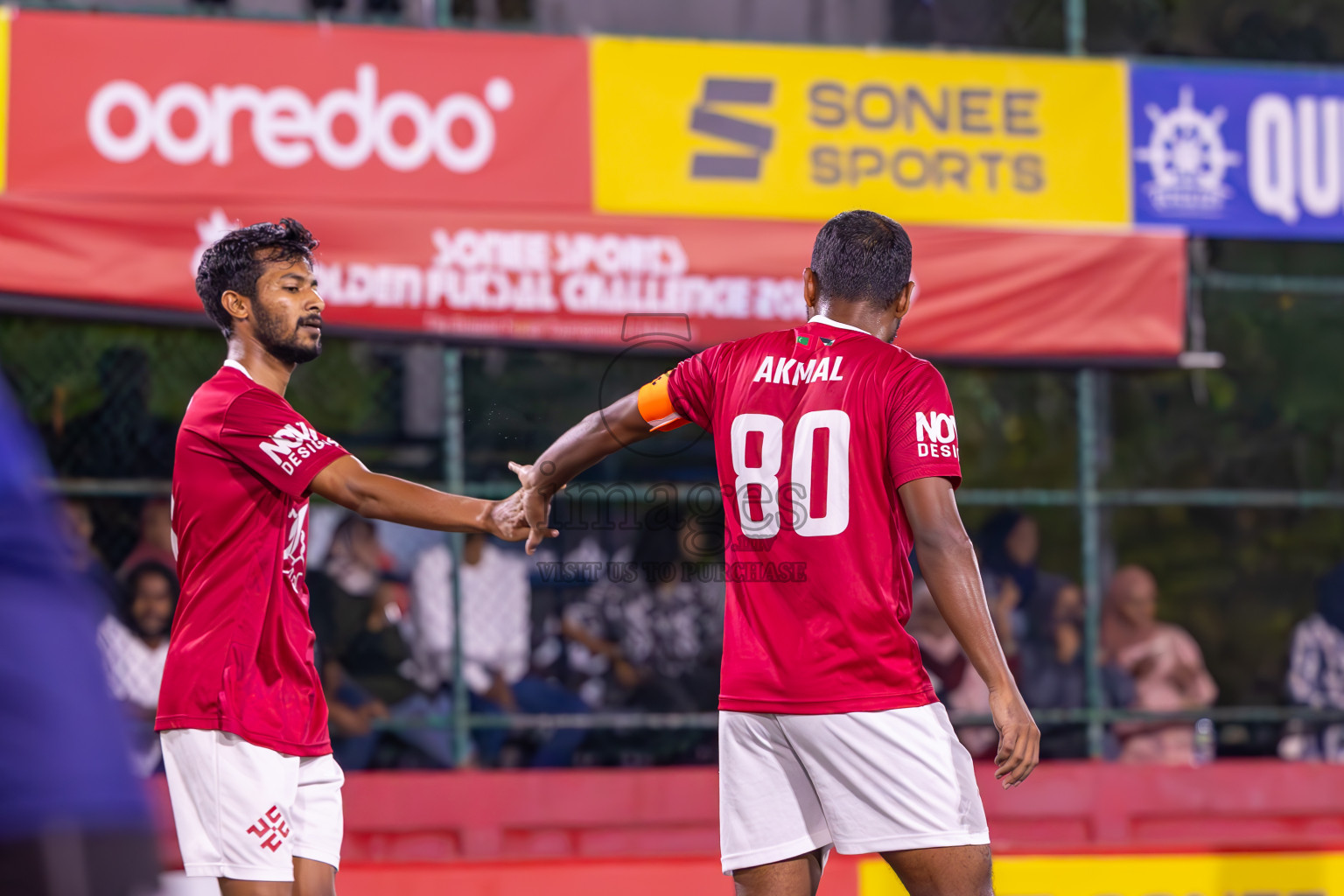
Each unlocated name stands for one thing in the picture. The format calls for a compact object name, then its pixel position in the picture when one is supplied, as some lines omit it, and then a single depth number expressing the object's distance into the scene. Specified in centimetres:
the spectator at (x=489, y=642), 1669
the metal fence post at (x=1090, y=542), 1727
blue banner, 1848
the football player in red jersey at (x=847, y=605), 730
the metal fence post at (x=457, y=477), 1602
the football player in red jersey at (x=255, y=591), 772
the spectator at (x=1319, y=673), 1822
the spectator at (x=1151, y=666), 1755
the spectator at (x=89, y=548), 1531
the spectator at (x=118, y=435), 1659
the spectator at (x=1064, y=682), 1758
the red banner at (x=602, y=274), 1587
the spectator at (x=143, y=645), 1475
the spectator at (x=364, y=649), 1582
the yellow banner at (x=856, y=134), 1748
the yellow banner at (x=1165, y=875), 1233
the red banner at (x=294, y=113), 1603
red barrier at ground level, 1329
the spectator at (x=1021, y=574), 1786
